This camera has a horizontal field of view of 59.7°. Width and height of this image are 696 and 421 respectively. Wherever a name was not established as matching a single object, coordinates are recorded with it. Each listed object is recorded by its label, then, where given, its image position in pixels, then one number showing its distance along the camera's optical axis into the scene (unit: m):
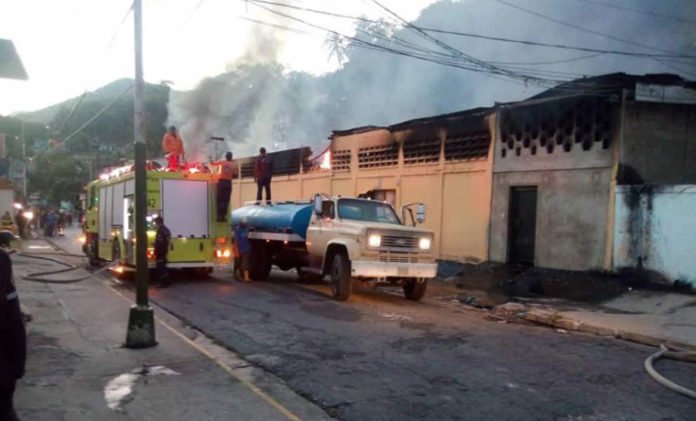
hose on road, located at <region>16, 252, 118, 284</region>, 13.67
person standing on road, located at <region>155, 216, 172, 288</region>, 13.94
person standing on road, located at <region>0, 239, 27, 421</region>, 3.83
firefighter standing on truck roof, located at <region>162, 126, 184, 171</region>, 15.30
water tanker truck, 12.01
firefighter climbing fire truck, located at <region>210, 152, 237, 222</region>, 15.06
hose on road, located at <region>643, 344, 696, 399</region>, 6.23
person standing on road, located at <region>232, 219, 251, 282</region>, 15.54
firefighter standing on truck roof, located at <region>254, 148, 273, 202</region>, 18.77
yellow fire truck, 14.55
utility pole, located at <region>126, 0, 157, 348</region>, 7.84
